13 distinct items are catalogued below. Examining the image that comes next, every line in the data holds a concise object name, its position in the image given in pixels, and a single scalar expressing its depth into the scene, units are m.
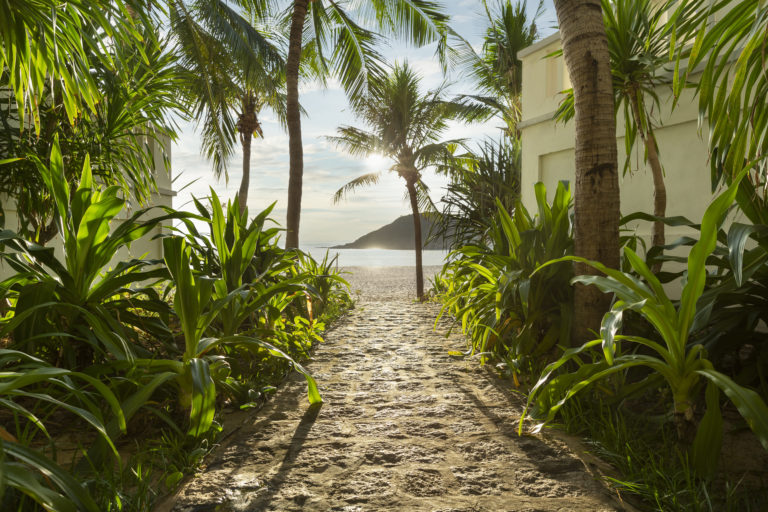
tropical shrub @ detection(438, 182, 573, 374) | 2.87
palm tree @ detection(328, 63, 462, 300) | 10.41
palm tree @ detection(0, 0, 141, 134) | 2.14
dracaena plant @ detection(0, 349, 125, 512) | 1.09
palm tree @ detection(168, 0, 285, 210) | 7.12
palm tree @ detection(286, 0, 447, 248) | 7.32
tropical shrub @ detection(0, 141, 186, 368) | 1.92
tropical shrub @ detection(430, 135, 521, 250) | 7.08
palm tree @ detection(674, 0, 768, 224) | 1.89
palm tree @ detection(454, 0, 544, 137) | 10.79
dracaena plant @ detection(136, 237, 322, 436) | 1.85
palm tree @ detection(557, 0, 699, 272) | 3.15
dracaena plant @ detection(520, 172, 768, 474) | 1.45
